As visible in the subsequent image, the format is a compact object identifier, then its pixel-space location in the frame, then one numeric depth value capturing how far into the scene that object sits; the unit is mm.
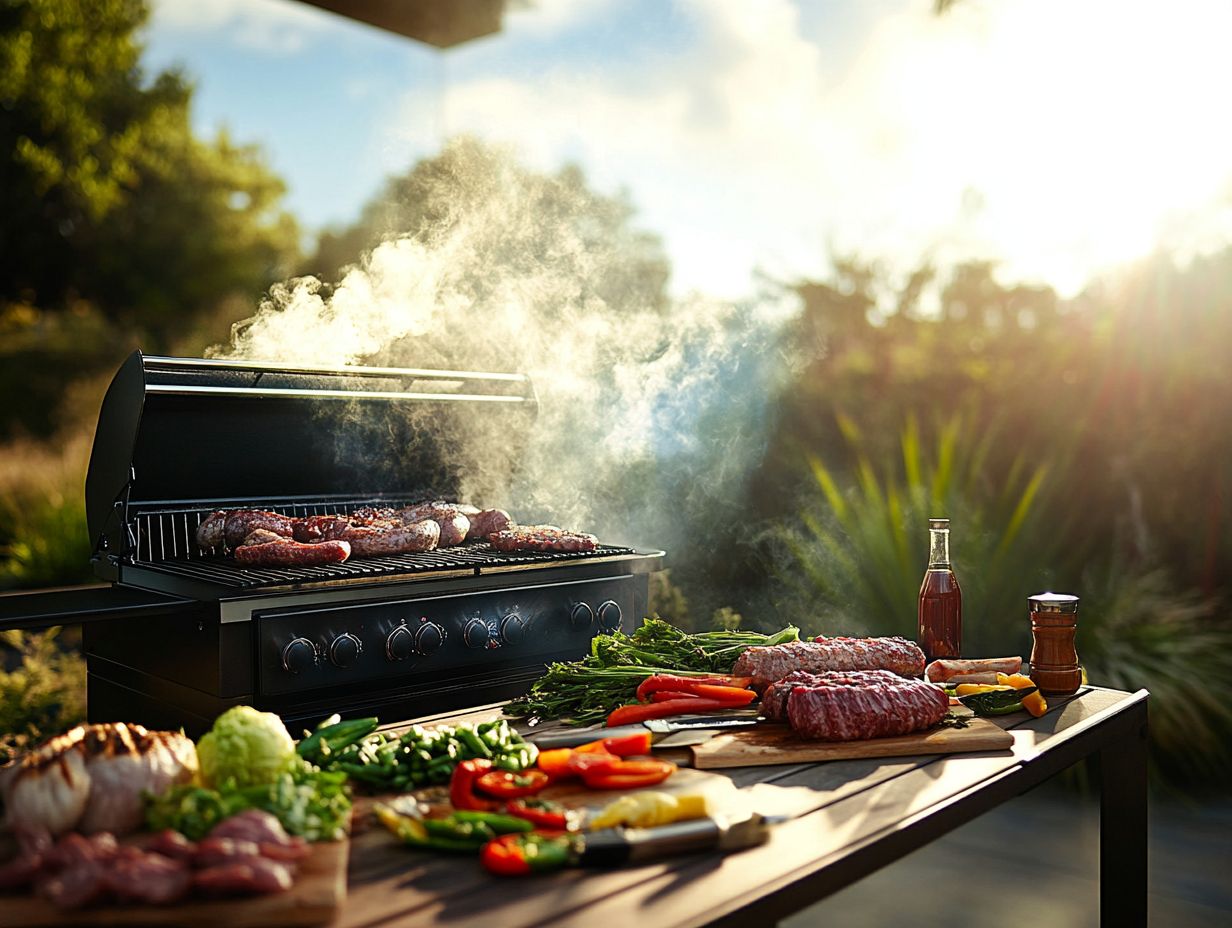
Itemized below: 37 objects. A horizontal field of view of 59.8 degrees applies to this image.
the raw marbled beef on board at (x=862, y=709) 2166
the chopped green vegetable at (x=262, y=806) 1535
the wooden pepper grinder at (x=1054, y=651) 2623
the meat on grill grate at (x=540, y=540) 3812
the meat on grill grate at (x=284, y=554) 3346
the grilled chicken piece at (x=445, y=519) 3971
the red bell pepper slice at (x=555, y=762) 1915
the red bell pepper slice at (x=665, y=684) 2414
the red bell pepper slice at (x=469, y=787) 1747
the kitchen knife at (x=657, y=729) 2098
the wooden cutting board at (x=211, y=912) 1324
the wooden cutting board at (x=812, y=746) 2055
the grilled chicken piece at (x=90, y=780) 1530
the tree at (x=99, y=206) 13898
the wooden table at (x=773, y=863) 1421
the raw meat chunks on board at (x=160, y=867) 1353
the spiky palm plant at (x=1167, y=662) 5465
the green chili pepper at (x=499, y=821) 1638
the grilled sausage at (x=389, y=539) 3648
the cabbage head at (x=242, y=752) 1701
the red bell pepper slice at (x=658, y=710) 2258
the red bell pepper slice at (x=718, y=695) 2379
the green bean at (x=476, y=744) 1941
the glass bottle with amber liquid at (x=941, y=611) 2832
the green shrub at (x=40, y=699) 6055
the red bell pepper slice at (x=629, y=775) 1860
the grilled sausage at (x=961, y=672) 2619
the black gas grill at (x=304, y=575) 3062
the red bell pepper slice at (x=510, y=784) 1773
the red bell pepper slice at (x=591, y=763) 1870
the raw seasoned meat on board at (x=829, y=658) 2529
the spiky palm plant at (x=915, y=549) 5910
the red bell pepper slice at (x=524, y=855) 1512
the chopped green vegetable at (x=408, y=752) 1883
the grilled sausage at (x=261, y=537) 3473
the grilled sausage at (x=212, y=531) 3674
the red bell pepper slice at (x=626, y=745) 2023
